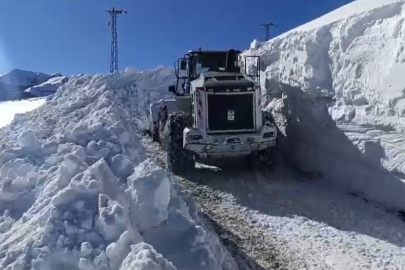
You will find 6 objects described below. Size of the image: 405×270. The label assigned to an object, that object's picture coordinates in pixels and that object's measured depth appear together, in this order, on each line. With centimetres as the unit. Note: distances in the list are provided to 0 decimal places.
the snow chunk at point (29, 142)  666
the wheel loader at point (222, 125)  987
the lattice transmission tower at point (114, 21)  2733
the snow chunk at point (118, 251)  367
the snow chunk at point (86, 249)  373
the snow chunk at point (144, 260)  334
